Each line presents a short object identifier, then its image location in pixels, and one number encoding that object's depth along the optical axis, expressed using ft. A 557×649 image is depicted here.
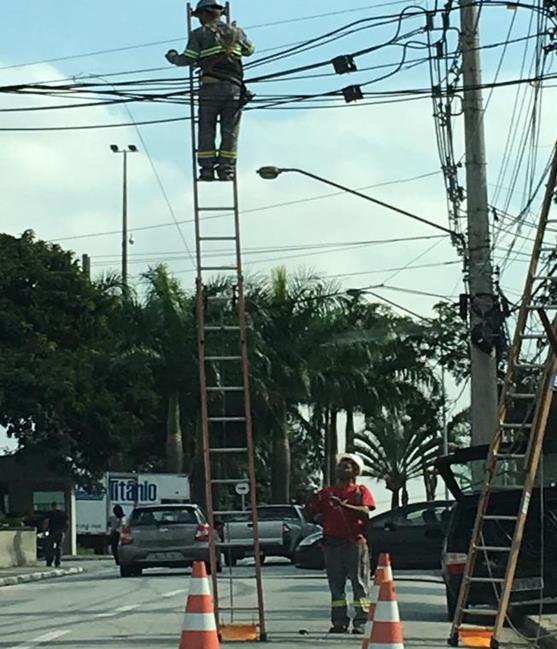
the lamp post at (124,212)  217.77
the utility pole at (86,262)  194.77
